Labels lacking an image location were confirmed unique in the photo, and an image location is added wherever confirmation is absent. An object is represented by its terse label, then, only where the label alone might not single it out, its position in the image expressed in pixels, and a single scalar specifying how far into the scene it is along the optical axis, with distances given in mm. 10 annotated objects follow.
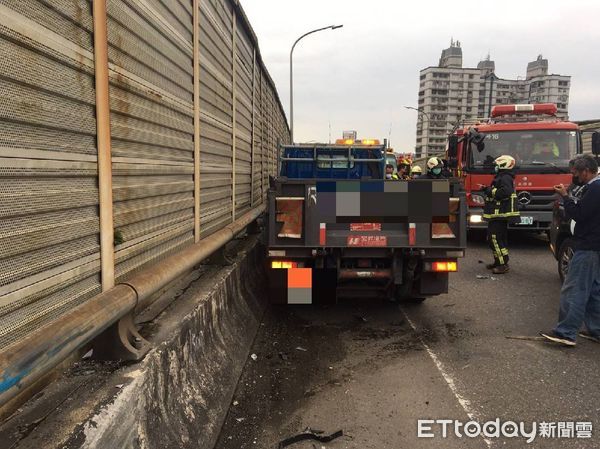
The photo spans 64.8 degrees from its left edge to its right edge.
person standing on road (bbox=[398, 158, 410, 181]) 12569
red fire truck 10445
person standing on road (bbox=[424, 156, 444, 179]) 7938
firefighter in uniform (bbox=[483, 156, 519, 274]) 8430
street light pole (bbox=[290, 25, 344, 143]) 22828
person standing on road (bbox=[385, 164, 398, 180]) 10141
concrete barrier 2254
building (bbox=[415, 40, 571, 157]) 120438
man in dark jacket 4914
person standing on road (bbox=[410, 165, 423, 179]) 10434
